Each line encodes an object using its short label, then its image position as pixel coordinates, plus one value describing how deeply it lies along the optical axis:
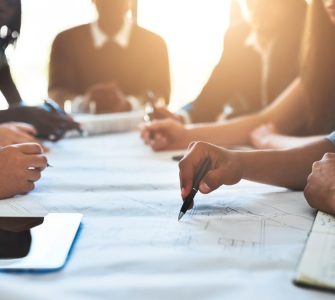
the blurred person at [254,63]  1.46
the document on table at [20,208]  0.54
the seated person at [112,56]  2.43
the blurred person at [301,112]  0.98
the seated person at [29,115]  1.11
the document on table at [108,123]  1.25
